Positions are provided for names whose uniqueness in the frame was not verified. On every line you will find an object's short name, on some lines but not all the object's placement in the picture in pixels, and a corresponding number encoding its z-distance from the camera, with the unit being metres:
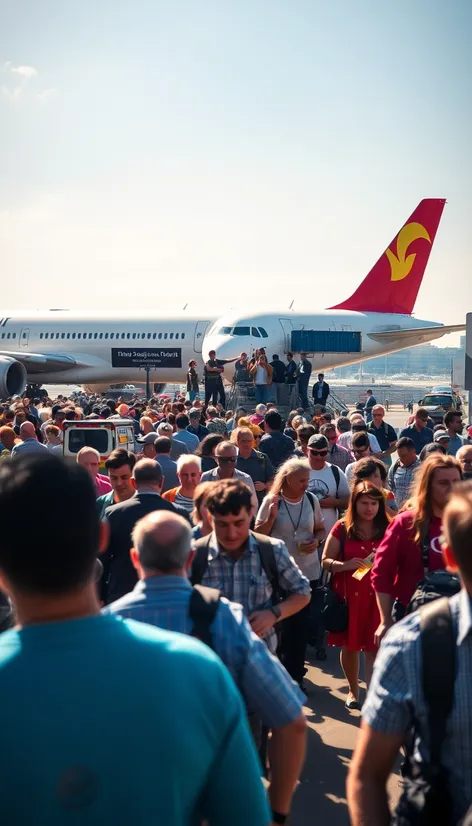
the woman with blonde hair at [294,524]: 6.29
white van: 11.06
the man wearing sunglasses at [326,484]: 7.77
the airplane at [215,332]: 32.03
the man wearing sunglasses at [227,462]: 7.30
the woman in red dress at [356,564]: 6.26
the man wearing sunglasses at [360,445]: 9.46
